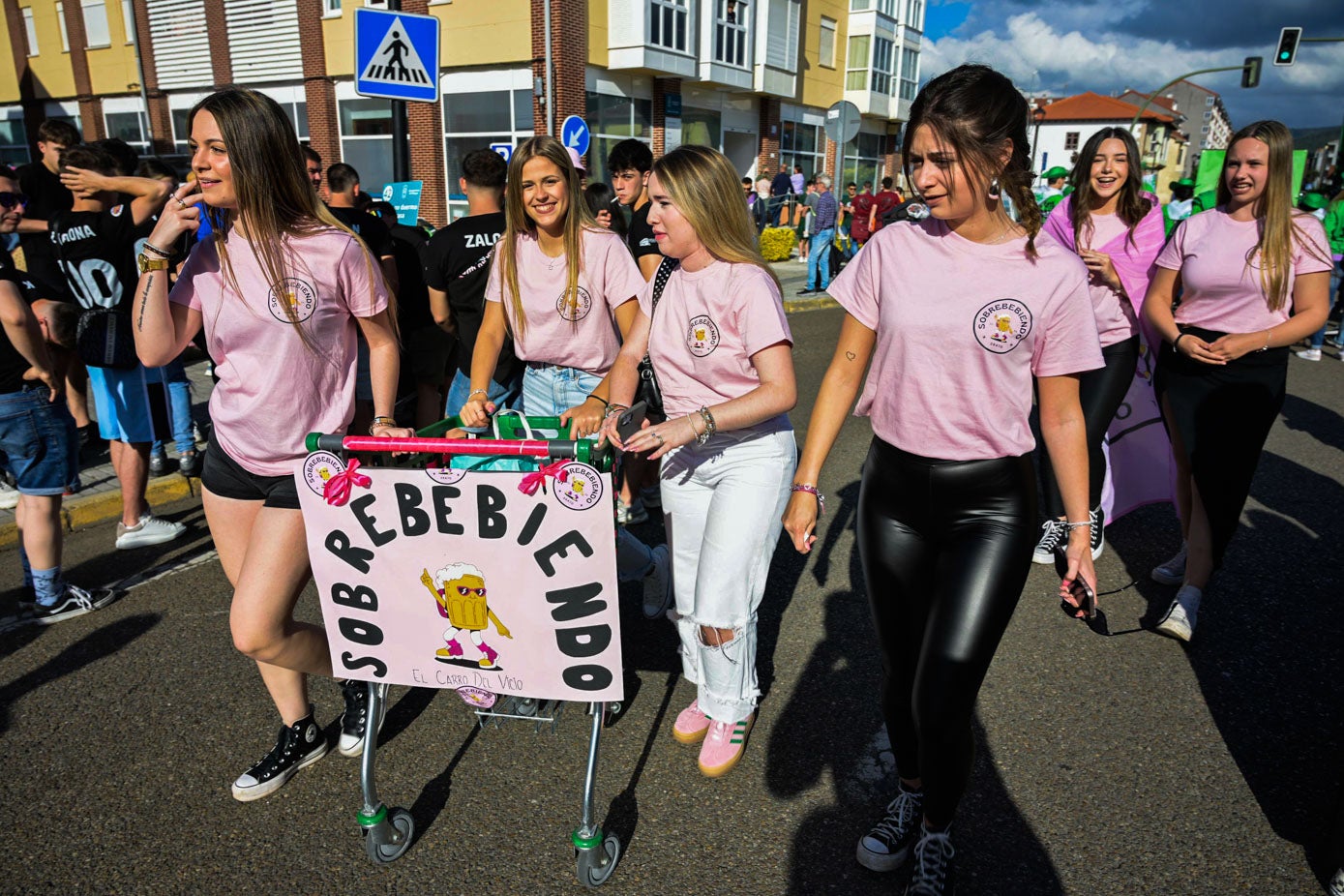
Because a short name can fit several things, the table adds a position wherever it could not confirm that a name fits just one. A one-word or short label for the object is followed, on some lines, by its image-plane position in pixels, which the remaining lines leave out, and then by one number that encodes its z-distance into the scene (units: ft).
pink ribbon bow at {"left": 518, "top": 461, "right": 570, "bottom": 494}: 7.19
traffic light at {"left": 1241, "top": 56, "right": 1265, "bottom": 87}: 84.44
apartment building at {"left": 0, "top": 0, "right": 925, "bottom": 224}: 75.36
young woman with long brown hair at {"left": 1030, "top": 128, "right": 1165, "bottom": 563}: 13.60
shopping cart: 7.37
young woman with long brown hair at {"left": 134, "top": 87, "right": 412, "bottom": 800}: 8.11
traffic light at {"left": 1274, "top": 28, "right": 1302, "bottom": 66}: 76.79
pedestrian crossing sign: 23.72
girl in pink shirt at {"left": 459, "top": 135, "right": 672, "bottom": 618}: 11.43
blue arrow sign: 41.78
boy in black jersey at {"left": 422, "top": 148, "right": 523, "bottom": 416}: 15.66
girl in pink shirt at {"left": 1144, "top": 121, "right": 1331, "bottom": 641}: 11.88
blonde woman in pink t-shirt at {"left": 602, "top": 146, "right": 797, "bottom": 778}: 8.64
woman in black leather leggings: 7.00
